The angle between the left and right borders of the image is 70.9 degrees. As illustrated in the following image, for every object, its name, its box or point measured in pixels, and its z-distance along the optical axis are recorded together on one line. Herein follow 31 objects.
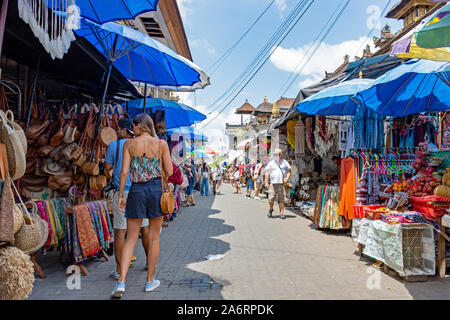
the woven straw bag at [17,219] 2.20
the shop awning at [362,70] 6.68
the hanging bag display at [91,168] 4.34
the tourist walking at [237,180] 18.41
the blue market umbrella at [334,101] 5.96
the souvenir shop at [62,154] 4.04
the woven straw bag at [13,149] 2.16
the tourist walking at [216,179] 17.44
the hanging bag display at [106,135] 4.53
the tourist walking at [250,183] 15.81
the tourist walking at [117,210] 3.87
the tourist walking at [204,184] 17.51
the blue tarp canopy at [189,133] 11.29
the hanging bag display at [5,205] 2.04
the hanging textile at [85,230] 4.02
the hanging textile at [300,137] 10.46
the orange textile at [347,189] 5.78
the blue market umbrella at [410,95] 5.24
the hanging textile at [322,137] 8.87
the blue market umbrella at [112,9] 3.62
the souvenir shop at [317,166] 6.78
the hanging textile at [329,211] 6.59
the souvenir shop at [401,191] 3.96
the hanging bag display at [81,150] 4.32
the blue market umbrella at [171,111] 7.12
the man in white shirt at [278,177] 8.84
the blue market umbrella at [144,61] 4.13
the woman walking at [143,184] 3.36
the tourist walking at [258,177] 14.06
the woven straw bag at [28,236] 2.31
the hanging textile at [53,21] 2.62
